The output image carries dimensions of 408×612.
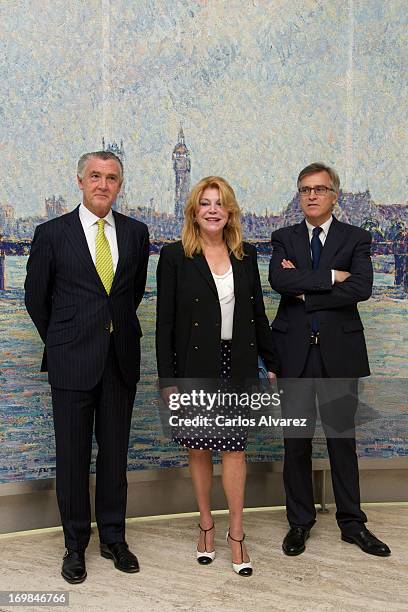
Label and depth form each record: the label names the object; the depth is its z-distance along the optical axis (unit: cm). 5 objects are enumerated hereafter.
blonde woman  295
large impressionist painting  359
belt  320
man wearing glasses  316
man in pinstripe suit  296
